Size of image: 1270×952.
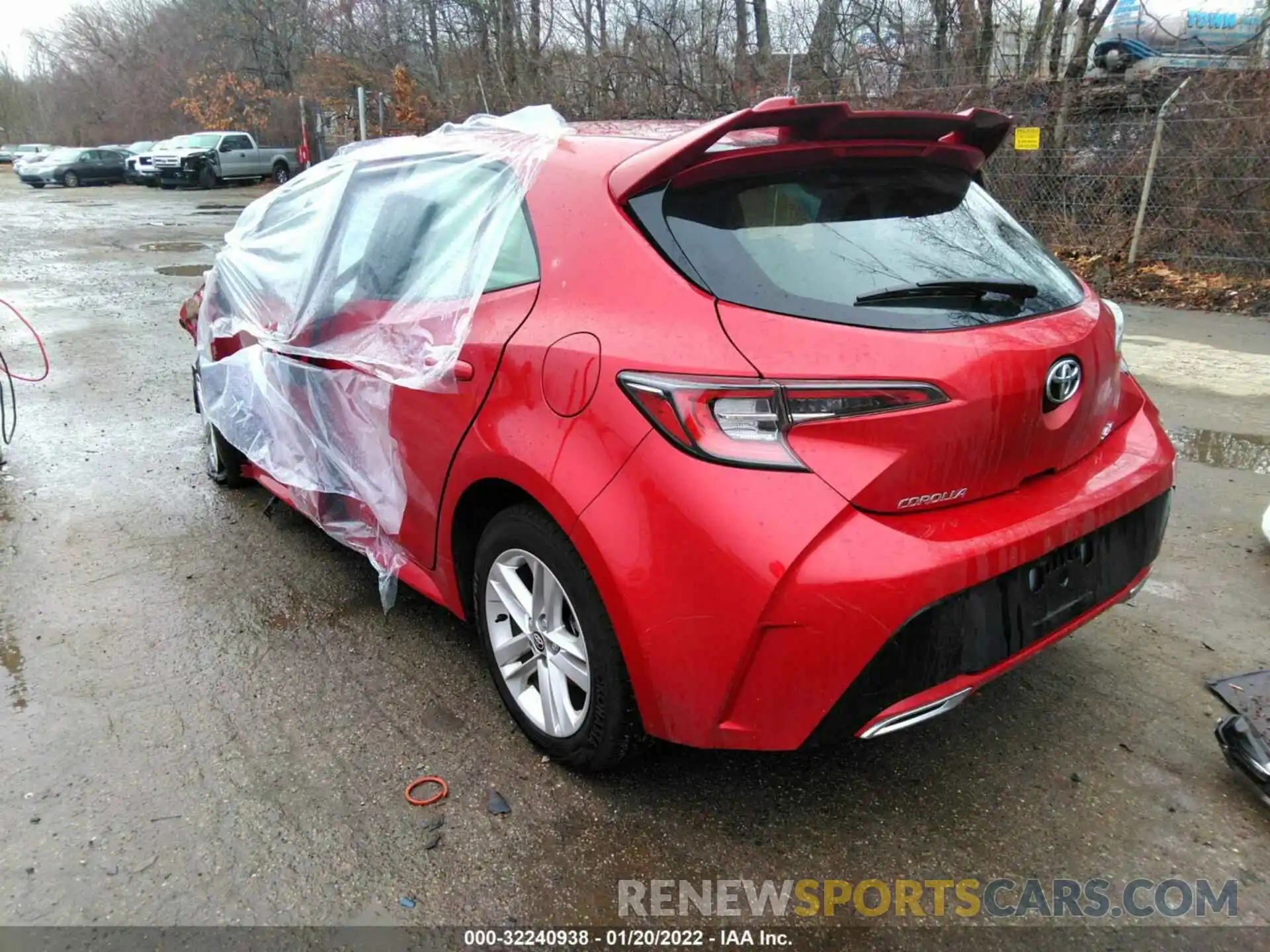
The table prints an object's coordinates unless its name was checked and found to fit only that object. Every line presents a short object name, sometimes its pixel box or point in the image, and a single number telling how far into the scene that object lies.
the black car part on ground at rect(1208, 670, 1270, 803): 2.43
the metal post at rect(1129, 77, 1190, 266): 9.66
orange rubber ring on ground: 2.49
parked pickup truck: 29.66
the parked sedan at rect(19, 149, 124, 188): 33.25
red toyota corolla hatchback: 1.95
